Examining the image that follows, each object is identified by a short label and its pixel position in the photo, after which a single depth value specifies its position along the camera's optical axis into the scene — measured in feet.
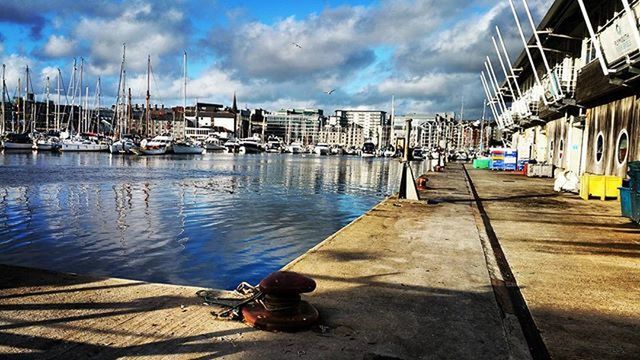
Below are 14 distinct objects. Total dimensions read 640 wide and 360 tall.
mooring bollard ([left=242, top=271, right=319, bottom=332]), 15.34
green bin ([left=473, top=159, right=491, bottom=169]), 159.22
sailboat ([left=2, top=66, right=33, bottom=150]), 245.24
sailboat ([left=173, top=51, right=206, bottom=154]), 294.58
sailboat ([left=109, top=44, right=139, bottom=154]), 249.00
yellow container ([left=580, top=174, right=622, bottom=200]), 56.18
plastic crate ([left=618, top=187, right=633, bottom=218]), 38.63
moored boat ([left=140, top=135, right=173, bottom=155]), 266.55
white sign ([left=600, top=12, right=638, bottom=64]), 46.70
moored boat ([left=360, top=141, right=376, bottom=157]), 474.49
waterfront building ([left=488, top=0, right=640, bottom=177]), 52.21
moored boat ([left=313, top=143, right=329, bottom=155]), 490.49
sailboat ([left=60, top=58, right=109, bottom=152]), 260.62
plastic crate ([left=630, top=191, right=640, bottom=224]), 36.63
